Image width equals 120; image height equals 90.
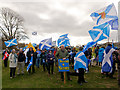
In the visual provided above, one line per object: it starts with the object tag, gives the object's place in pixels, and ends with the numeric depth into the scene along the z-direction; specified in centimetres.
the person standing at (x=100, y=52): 830
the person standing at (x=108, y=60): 618
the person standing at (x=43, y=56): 881
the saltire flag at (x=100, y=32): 612
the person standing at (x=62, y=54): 636
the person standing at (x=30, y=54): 842
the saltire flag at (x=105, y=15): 627
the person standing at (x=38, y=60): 1068
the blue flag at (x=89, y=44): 617
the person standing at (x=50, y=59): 763
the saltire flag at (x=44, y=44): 905
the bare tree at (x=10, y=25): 2984
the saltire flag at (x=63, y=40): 1220
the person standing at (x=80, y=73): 555
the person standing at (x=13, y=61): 724
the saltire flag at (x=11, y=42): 1209
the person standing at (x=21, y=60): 813
